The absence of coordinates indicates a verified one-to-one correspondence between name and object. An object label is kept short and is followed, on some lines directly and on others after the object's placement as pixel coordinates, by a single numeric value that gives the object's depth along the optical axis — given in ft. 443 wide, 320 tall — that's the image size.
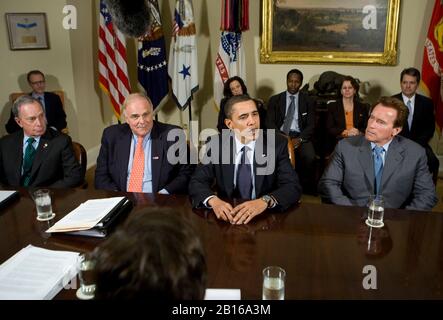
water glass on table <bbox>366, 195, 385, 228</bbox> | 5.52
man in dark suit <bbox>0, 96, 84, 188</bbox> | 8.34
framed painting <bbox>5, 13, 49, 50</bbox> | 13.94
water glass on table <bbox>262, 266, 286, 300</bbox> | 3.92
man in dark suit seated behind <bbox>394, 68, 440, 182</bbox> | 13.26
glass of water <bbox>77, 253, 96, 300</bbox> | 4.06
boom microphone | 7.52
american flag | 15.43
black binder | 5.25
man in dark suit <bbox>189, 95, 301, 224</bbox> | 7.28
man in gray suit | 7.30
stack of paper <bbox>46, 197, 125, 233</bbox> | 5.31
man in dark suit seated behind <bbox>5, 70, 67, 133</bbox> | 13.75
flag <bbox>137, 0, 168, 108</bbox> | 16.22
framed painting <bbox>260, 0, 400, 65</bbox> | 15.47
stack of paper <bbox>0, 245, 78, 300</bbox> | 4.03
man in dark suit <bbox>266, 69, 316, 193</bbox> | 13.65
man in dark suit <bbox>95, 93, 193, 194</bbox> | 8.04
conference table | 4.16
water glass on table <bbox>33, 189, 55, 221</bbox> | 5.87
